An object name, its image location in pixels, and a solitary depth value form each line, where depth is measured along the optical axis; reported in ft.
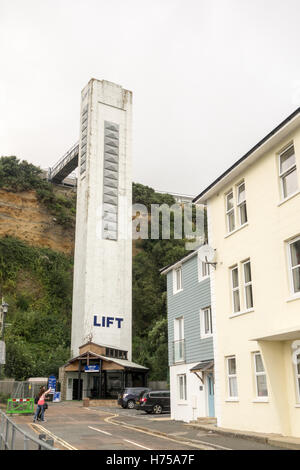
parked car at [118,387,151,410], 107.55
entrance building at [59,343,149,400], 129.90
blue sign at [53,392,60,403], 126.52
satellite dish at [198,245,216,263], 63.75
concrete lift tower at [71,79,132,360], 152.35
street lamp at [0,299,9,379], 64.07
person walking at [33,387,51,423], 70.23
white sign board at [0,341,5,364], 64.08
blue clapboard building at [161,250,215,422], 71.36
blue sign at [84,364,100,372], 130.00
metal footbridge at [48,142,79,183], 190.29
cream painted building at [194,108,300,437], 48.39
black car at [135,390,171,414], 92.22
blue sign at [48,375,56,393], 122.11
